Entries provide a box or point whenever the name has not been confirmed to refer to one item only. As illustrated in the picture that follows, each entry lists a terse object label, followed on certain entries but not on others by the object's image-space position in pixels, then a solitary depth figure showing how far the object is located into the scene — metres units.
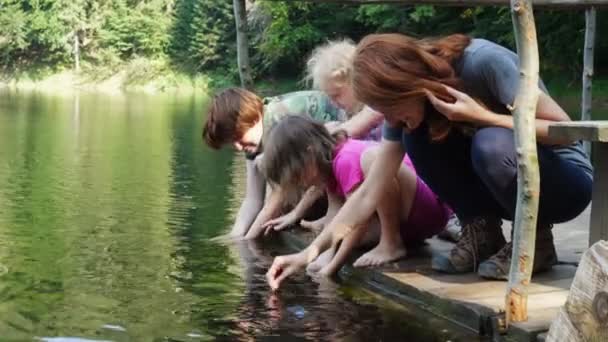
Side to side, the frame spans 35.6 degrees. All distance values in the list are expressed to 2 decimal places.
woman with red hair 2.66
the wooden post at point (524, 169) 2.50
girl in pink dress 3.33
